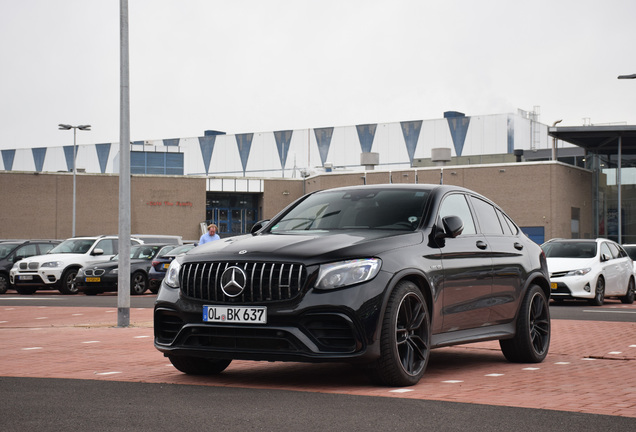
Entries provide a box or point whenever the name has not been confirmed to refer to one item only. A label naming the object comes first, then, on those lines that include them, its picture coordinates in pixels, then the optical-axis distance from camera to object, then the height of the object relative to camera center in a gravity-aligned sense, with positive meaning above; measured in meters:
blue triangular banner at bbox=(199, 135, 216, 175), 91.75 +7.84
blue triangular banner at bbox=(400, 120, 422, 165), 80.12 +7.96
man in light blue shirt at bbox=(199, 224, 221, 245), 21.44 -0.22
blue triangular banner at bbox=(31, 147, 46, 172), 101.38 +7.80
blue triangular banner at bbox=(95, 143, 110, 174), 97.38 +7.71
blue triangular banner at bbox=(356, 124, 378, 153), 82.25 +8.05
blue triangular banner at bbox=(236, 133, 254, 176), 89.31 +7.85
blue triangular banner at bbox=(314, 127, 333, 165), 85.00 +7.91
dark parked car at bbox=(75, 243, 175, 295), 26.36 -1.48
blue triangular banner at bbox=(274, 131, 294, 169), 87.00 +7.81
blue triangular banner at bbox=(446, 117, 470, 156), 78.62 +8.19
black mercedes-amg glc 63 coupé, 6.59 -0.48
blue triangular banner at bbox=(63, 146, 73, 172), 99.12 +7.75
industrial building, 54.66 +3.43
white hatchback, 20.48 -1.08
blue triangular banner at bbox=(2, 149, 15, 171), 103.94 +7.92
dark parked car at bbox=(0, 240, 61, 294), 29.02 -0.82
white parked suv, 27.58 -1.29
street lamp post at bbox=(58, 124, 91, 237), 51.68 +5.66
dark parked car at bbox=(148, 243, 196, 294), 26.78 -1.27
